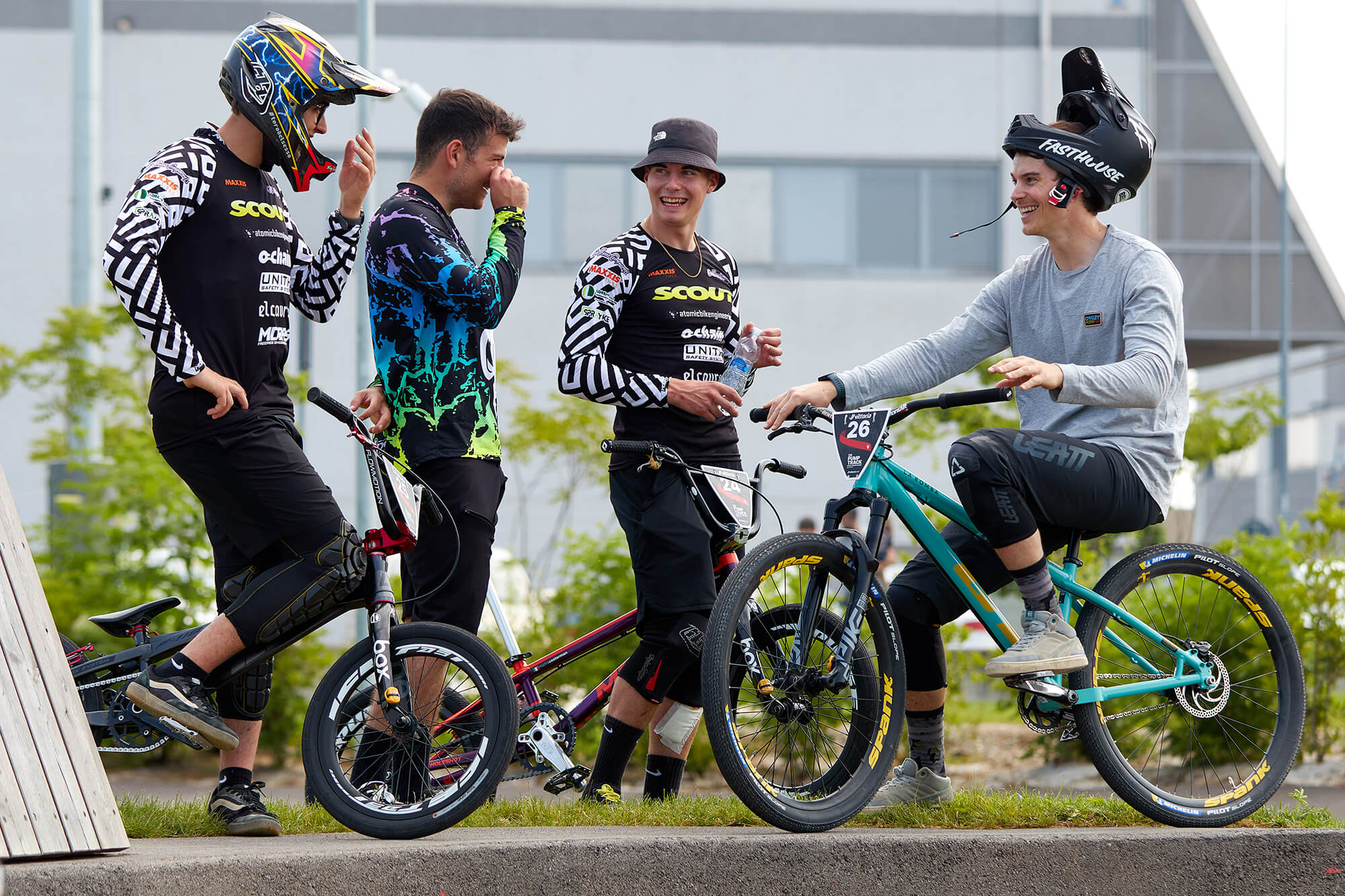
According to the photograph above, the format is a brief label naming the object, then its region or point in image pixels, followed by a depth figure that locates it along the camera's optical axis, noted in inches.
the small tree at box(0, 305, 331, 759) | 660.1
